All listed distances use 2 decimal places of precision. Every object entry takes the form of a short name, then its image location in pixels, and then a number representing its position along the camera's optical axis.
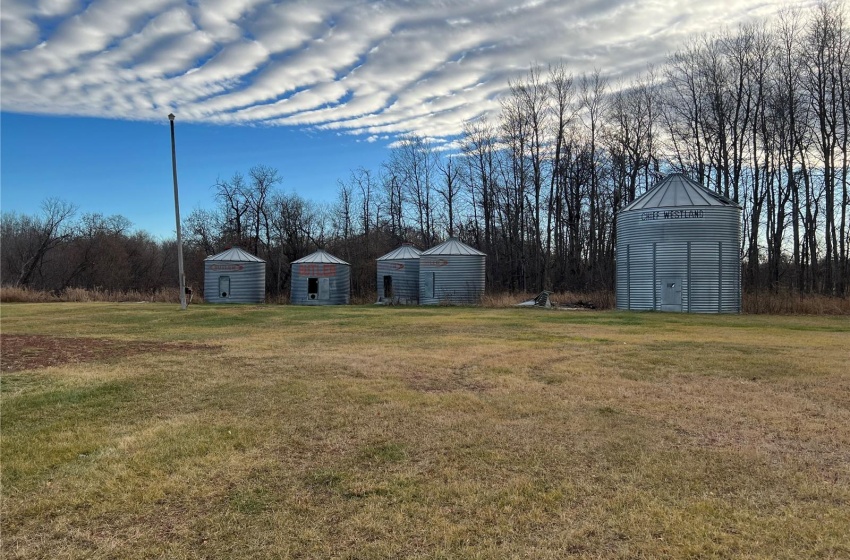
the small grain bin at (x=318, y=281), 32.75
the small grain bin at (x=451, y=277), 30.39
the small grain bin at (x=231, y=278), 32.66
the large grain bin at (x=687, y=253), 22.27
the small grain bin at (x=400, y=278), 32.25
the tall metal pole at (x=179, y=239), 20.39
